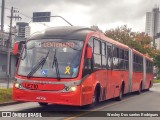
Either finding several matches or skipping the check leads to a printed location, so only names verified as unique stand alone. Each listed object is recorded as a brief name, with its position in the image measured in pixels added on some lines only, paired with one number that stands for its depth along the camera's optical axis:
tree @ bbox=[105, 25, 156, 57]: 69.38
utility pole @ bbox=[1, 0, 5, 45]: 63.35
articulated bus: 14.06
